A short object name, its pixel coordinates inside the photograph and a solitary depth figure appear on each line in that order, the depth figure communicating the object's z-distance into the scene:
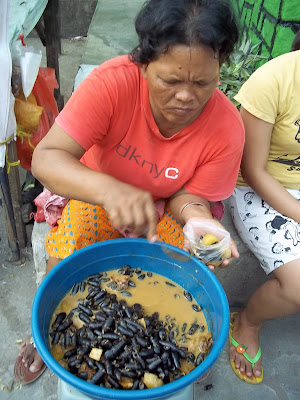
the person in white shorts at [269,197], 1.74
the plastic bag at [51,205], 1.86
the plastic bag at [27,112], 2.08
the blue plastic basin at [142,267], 1.10
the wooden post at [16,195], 2.15
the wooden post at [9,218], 2.22
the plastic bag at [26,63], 1.94
